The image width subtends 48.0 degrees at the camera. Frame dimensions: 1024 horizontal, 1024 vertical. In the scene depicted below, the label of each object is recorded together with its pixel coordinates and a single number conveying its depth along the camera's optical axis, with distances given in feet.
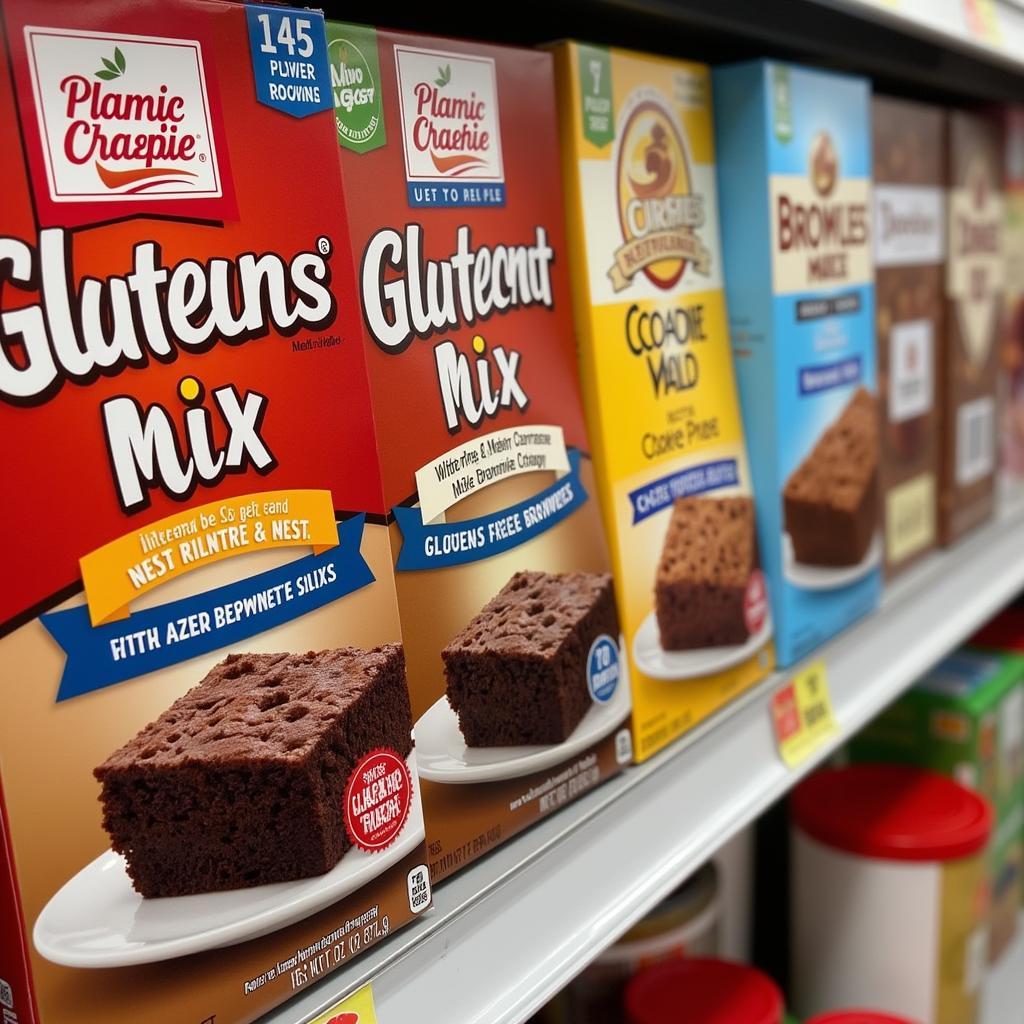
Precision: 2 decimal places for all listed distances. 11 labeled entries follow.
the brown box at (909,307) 1.58
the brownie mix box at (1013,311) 1.95
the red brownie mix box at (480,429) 0.88
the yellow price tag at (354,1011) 0.79
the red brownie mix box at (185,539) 0.65
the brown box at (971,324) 1.77
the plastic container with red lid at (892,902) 1.71
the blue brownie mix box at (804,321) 1.26
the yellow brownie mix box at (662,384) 1.08
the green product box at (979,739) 2.02
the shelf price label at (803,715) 1.30
